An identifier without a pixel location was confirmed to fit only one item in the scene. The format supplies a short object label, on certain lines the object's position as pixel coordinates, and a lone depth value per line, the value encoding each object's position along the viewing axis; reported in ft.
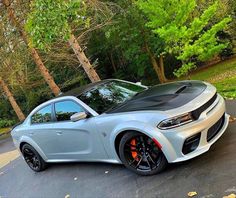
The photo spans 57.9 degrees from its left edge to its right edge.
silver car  9.78
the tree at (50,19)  17.21
